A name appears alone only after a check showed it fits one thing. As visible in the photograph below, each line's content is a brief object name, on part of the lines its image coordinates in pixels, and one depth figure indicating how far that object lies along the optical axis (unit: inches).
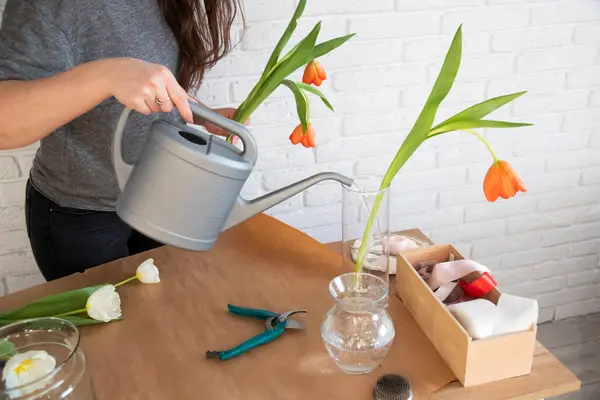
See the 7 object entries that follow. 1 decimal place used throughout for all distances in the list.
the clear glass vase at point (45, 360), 22.6
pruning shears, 29.5
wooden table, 27.5
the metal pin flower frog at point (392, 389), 26.3
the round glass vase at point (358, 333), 28.1
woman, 26.5
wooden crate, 26.7
